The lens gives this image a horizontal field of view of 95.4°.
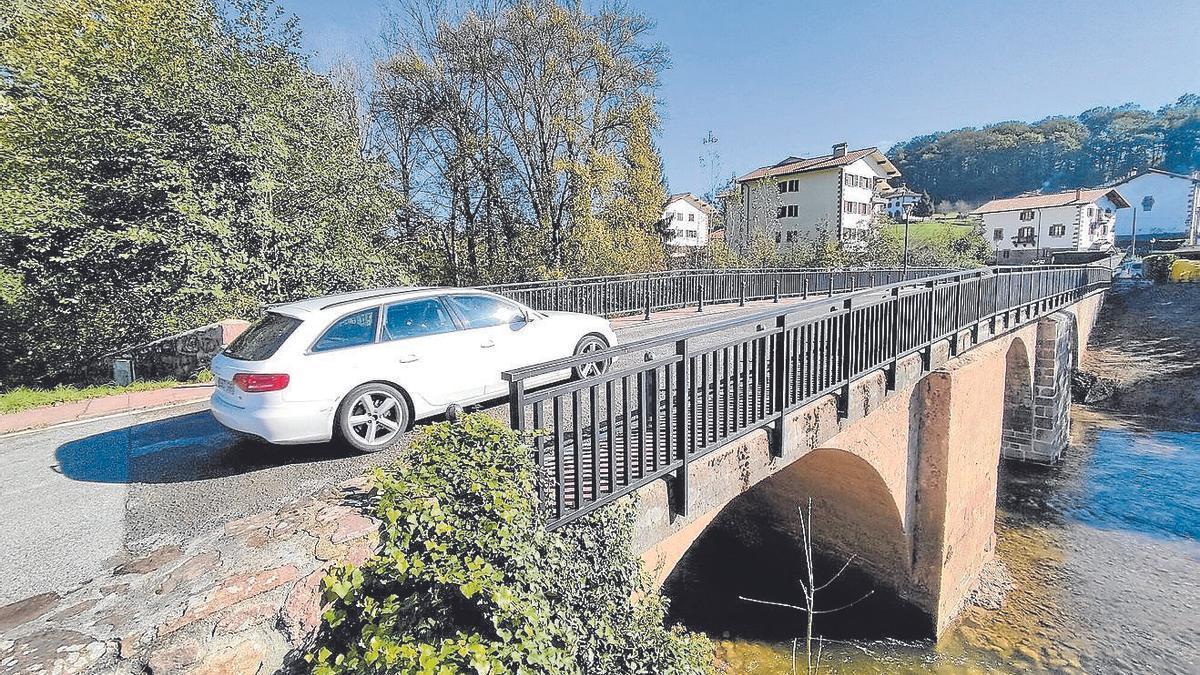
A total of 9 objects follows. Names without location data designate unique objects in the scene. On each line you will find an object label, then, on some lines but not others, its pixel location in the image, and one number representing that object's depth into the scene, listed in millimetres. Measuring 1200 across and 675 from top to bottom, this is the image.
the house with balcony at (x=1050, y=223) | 50531
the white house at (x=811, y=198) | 35781
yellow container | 29945
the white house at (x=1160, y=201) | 56969
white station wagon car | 4176
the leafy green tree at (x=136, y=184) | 9672
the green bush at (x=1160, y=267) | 31950
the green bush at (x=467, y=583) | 2119
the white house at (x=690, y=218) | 50497
